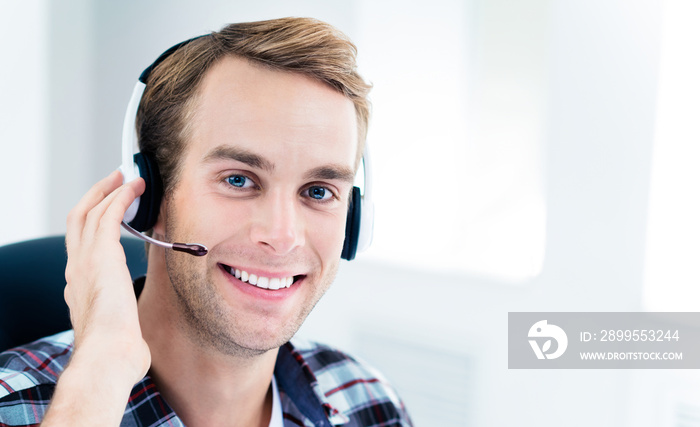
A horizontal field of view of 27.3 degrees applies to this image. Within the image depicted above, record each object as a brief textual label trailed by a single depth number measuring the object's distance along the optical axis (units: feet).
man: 3.21
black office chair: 3.34
